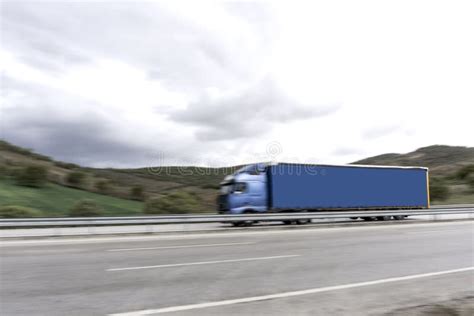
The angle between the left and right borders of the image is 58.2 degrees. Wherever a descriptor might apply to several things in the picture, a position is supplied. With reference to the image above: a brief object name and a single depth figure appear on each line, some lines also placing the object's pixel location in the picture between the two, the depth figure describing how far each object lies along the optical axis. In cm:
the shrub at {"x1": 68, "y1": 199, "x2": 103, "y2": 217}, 2356
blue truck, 2303
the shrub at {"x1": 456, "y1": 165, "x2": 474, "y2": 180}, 5803
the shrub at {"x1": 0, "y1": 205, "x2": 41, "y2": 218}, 2069
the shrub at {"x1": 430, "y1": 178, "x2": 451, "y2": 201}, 4406
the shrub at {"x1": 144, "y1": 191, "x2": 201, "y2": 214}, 2683
